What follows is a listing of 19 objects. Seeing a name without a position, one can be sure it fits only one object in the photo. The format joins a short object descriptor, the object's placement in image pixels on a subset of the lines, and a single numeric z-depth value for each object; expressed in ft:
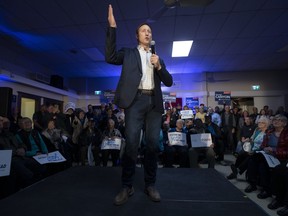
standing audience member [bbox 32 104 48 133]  15.14
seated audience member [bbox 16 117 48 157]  9.72
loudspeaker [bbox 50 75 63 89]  25.35
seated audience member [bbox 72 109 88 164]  14.82
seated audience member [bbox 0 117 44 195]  7.81
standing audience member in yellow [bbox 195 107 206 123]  20.11
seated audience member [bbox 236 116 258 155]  13.56
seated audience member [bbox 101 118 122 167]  13.23
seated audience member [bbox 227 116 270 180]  10.49
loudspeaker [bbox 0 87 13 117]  10.81
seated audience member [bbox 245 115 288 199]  8.43
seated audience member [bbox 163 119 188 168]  12.28
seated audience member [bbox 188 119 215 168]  12.06
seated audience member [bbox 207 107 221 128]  20.02
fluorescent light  17.84
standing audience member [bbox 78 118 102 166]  13.63
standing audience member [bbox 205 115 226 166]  14.55
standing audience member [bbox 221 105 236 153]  18.83
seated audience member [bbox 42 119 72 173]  10.81
